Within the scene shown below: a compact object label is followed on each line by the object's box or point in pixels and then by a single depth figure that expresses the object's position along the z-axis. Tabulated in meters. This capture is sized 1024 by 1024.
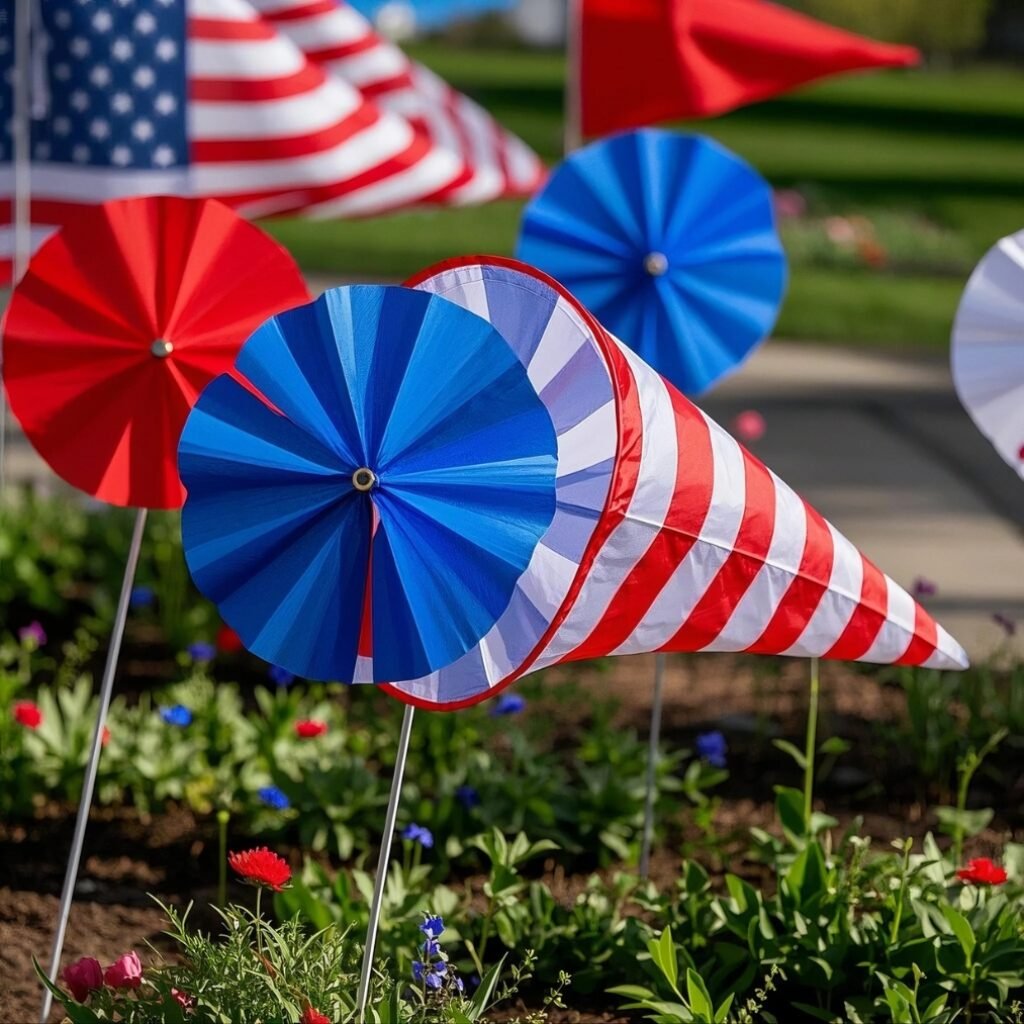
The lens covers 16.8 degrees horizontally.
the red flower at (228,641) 9.79
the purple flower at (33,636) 9.33
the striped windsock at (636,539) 4.80
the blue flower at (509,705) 8.35
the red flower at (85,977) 5.16
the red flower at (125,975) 5.12
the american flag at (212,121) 9.00
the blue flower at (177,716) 7.72
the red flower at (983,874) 5.89
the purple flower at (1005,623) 9.05
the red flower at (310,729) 7.29
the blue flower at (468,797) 7.62
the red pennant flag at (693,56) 11.10
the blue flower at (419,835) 6.62
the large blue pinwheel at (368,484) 4.50
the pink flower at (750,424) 10.80
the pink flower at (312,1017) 4.64
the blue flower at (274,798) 7.06
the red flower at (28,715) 7.82
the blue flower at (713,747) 7.96
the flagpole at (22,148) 8.93
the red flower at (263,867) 5.10
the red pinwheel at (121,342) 5.82
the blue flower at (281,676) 8.54
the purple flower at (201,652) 8.92
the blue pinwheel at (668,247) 7.73
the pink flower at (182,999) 5.20
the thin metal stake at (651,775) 7.13
